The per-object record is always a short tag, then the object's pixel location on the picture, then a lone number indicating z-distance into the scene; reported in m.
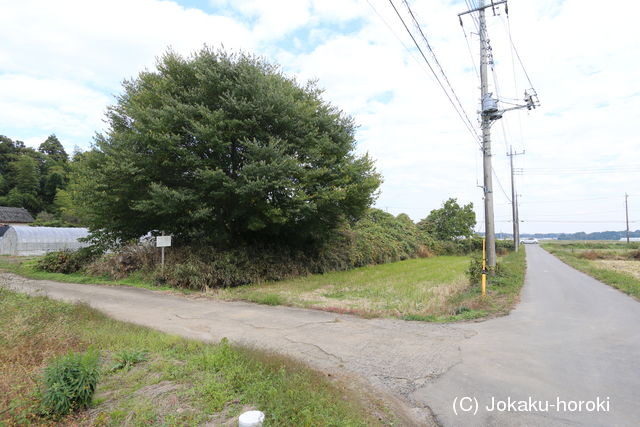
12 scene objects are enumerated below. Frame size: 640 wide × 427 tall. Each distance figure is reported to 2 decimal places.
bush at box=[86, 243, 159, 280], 14.36
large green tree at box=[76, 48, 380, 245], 12.10
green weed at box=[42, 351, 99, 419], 3.13
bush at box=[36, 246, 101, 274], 16.42
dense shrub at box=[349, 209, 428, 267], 21.75
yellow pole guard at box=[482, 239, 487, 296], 9.77
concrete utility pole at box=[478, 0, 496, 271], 13.05
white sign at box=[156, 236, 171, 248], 12.97
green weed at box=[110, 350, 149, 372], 4.34
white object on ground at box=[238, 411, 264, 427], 2.64
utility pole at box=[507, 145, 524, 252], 39.91
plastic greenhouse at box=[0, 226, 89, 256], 27.78
